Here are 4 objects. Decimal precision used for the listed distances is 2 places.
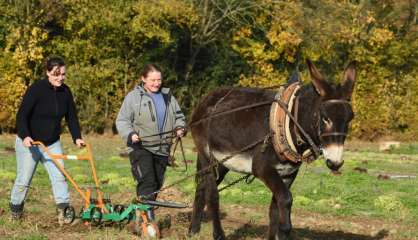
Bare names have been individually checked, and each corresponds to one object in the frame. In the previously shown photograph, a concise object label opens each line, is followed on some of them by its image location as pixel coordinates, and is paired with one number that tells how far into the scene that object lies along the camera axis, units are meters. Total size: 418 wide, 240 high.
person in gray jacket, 15.76
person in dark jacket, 16.25
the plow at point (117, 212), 15.56
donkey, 13.33
